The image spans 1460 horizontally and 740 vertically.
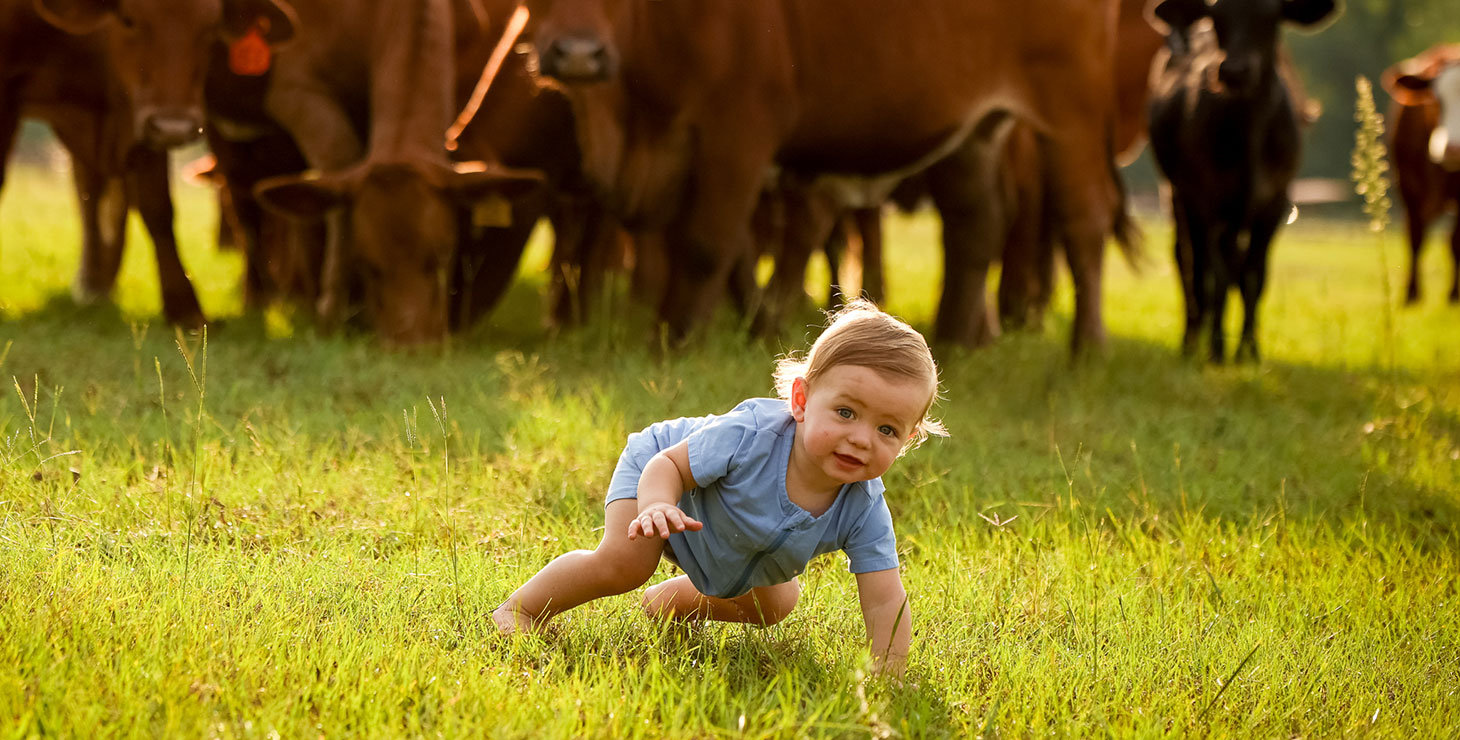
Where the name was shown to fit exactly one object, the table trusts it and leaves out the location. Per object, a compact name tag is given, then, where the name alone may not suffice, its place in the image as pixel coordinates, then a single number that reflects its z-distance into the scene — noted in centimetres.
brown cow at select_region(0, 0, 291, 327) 1209
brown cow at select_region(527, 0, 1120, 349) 1258
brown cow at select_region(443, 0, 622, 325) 1390
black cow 1395
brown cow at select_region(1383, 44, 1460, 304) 2605
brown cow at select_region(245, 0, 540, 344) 1205
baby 529
